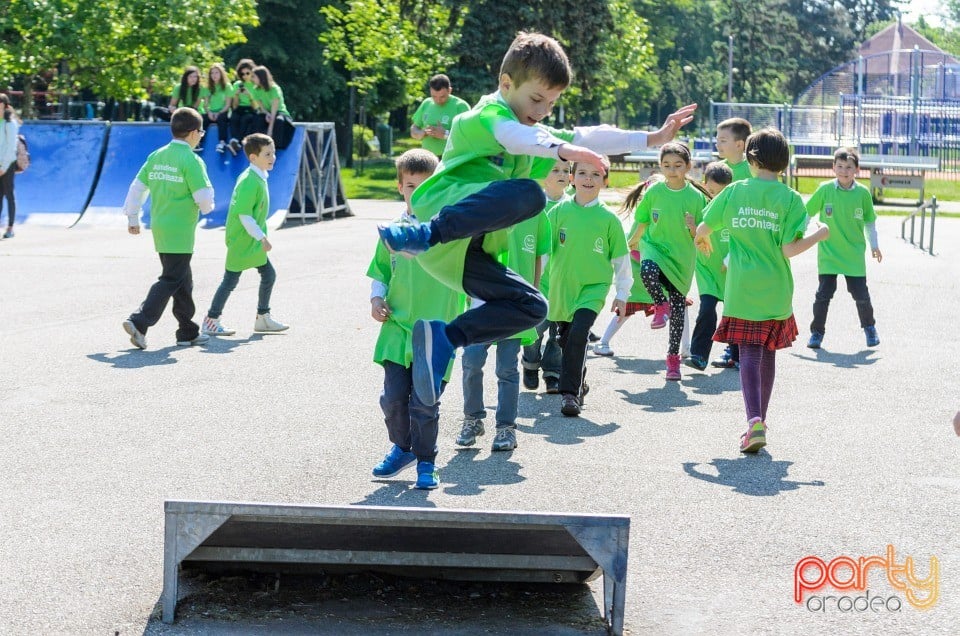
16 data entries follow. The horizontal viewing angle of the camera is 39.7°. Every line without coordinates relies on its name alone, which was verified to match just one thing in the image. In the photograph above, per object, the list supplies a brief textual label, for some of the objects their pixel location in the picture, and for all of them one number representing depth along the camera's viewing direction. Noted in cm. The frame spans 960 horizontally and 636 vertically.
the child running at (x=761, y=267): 741
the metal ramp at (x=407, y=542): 441
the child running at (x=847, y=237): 1163
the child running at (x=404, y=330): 626
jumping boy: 526
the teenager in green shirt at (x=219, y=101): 2198
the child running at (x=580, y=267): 829
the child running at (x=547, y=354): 898
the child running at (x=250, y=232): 1144
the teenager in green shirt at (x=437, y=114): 1866
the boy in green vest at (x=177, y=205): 1076
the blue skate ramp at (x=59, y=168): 2238
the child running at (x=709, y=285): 1017
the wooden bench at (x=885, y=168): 2964
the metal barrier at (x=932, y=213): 1945
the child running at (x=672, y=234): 997
